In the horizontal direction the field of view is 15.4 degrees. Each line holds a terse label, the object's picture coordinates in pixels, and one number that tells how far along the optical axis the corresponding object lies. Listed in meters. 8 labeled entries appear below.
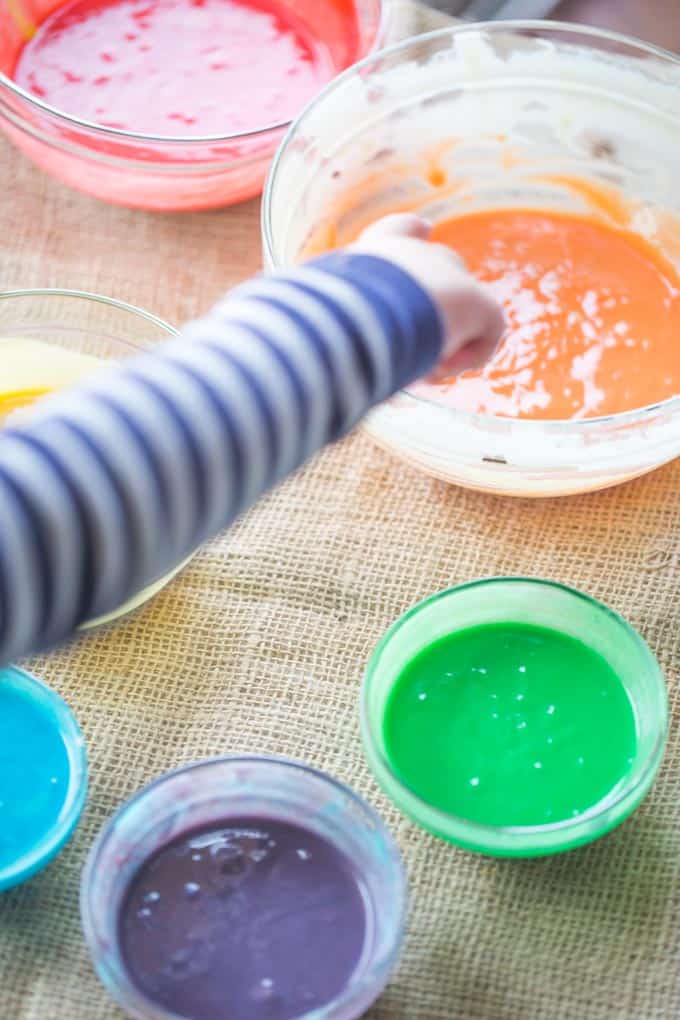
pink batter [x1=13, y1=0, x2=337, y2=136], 1.14
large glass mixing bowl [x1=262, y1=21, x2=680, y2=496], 1.07
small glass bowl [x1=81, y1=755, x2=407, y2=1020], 0.93
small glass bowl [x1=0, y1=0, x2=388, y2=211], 1.09
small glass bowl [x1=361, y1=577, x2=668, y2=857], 0.94
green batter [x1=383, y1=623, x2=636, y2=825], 0.97
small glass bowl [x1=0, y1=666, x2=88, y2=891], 0.95
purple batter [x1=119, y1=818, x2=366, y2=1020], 0.92
